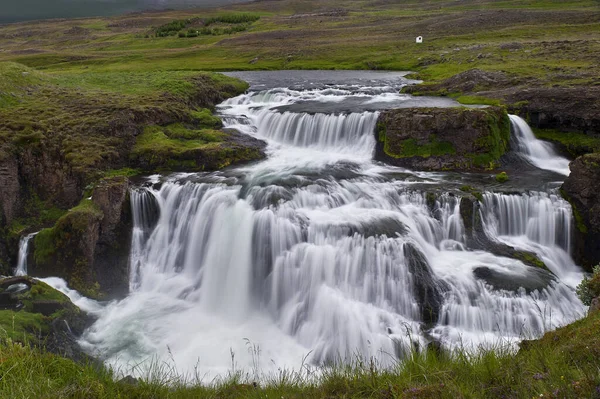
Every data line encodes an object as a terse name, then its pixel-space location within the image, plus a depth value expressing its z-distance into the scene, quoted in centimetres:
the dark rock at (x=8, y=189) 1956
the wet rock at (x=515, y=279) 1399
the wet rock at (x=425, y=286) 1387
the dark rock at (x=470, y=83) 3384
